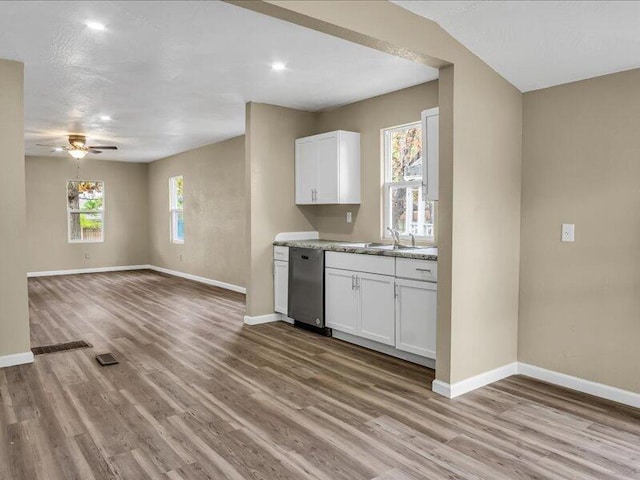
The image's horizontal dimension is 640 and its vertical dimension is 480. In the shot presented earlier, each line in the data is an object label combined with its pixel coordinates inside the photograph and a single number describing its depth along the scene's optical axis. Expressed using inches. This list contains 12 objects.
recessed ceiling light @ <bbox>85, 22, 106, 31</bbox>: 122.4
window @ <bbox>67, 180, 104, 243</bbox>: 392.5
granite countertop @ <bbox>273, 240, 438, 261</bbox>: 148.9
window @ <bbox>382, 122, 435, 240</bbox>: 181.6
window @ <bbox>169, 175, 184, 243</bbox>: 375.9
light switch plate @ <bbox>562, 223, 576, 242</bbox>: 131.8
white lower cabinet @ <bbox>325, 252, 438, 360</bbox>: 148.0
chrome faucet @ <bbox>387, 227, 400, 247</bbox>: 181.5
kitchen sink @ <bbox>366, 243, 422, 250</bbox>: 169.9
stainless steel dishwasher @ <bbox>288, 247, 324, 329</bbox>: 191.2
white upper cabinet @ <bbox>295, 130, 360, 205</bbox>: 199.5
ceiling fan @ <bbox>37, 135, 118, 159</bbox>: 275.9
